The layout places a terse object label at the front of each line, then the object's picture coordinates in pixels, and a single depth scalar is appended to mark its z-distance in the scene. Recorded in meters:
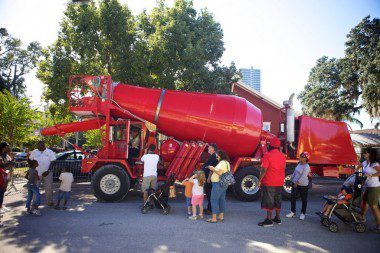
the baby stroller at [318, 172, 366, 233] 6.16
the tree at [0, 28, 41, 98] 39.15
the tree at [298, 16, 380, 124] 22.97
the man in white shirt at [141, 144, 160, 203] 7.80
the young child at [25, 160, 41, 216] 7.15
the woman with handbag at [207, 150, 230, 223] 6.62
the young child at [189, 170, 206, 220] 6.89
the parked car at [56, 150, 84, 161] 13.23
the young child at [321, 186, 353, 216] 6.39
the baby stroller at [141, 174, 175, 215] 7.46
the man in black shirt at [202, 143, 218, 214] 7.24
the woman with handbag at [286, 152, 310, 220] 7.14
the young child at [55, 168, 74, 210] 7.79
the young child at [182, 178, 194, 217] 7.17
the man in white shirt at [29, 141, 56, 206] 7.97
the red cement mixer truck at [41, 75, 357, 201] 9.22
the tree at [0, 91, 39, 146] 15.52
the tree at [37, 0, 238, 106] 14.63
